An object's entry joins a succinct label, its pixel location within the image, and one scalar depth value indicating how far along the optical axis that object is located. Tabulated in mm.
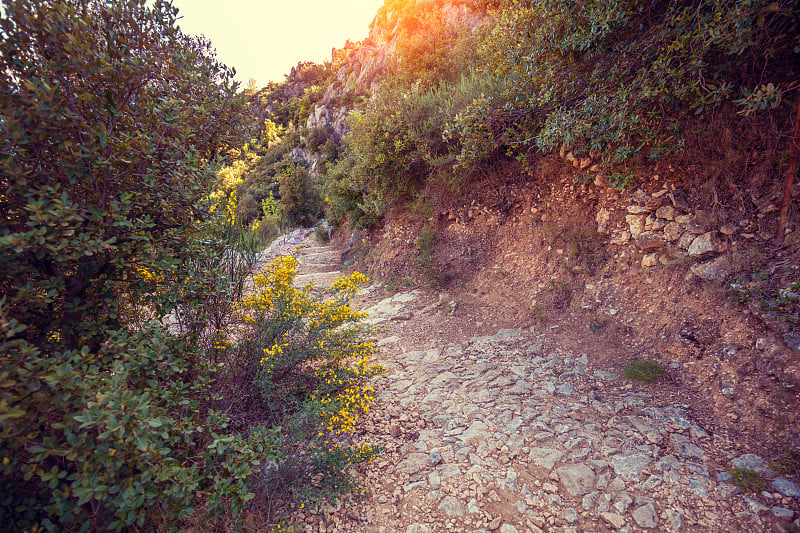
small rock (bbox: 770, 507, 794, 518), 2254
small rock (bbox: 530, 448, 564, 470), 2930
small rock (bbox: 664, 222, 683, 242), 4336
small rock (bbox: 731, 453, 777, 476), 2596
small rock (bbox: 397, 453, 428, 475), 3016
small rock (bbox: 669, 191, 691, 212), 4281
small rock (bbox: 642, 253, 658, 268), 4551
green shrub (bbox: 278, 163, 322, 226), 18969
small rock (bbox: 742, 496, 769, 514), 2342
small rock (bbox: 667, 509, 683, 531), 2325
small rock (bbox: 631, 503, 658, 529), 2372
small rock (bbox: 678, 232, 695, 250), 4188
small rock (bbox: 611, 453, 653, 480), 2762
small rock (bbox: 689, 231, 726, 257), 3939
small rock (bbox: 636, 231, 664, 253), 4531
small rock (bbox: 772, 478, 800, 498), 2387
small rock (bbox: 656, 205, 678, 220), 4407
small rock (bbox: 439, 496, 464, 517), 2567
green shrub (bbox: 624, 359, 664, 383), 3766
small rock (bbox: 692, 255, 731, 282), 3789
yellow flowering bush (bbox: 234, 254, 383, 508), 2693
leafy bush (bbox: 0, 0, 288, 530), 1662
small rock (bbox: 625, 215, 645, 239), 4730
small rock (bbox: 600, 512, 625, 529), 2396
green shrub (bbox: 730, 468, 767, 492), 2480
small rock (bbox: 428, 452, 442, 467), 3041
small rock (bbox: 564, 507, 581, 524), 2467
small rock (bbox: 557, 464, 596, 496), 2688
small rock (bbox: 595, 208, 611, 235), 5195
